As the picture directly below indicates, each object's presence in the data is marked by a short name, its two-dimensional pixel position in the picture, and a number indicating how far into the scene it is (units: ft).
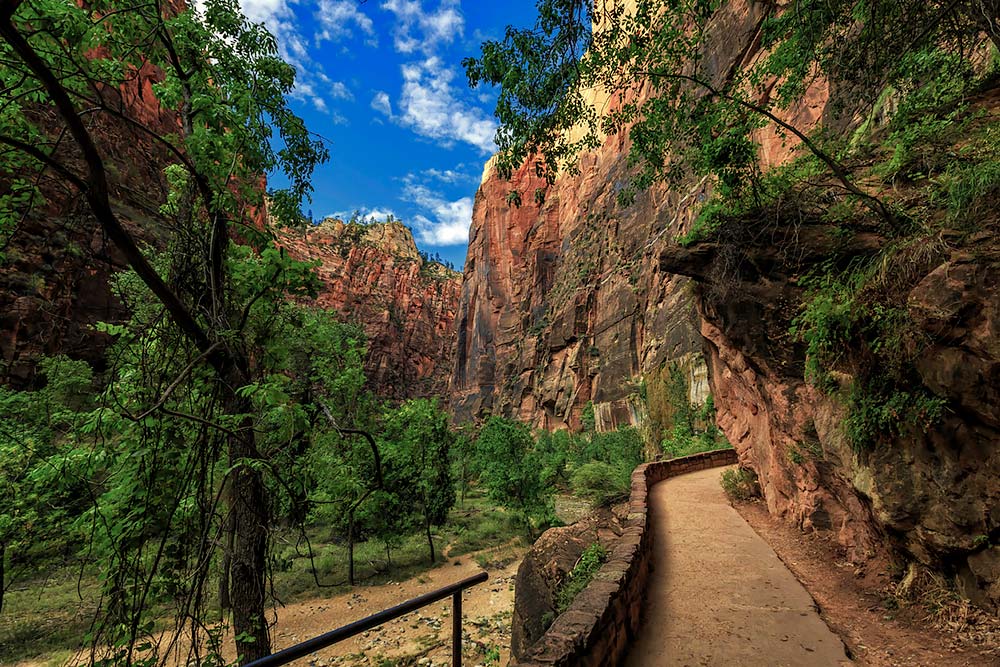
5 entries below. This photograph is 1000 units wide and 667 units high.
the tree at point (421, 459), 48.29
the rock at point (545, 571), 19.38
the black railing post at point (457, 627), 8.95
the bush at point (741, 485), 28.71
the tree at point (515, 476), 55.88
